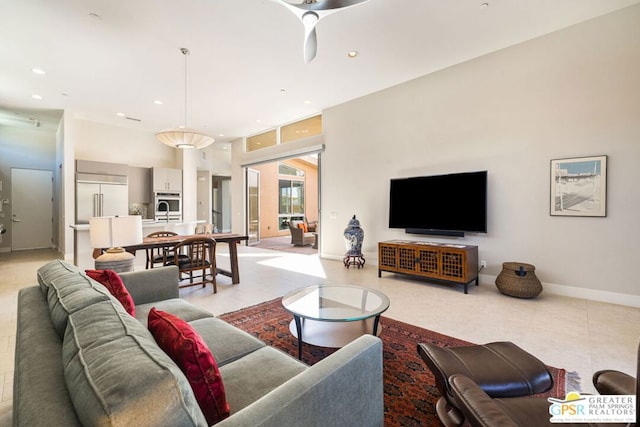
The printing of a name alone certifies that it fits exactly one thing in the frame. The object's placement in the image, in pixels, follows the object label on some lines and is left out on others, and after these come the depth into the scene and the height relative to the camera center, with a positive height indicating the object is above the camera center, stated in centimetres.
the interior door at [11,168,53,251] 783 -2
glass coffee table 211 -81
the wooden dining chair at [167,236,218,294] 371 -68
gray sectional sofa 61 -46
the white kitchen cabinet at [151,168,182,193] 792 +83
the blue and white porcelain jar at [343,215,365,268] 540 -57
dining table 380 -45
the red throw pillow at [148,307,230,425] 87 -50
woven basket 353 -89
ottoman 142 -84
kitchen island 450 -68
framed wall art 339 +31
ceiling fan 237 +173
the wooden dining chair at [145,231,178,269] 388 -68
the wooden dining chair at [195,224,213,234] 663 -47
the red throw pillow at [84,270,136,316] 165 -46
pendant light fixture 434 +115
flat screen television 415 +11
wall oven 802 +6
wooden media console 389 -73
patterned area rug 164 -114
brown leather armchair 89 -68
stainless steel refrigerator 658 +32
